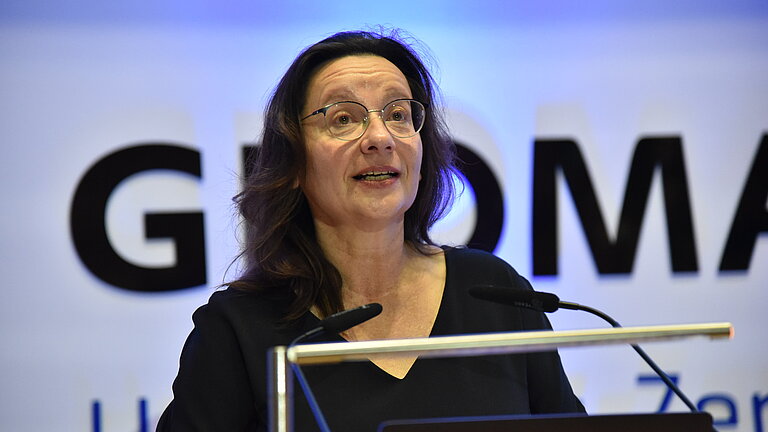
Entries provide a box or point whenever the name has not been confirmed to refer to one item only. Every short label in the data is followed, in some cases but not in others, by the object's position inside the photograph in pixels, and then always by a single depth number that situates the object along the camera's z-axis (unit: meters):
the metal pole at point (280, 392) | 2.84
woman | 3.20
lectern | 2.84
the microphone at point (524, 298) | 3.05
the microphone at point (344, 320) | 2.98
